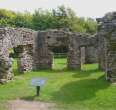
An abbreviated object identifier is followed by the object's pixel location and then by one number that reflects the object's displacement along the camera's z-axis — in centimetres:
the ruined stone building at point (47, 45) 980
